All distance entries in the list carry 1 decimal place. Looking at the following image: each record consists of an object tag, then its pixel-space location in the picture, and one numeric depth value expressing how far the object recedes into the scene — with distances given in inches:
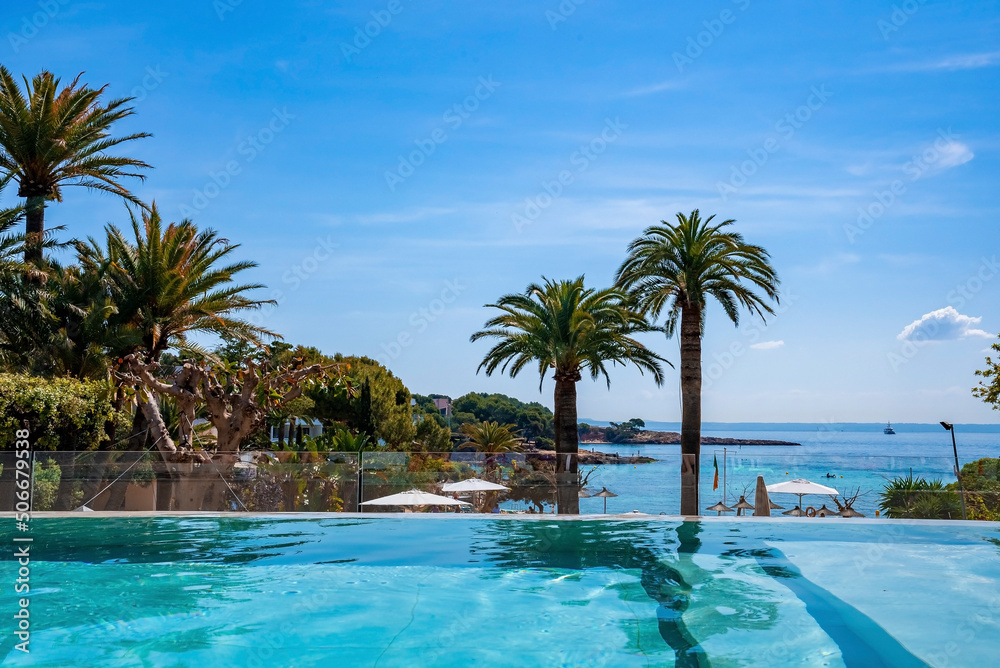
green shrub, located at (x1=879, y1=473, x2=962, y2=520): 656.4
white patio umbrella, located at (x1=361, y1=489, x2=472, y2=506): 692.1
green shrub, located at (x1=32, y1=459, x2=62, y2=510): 661.9
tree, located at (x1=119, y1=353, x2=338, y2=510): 811.4
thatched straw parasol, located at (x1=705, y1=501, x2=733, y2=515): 816.3
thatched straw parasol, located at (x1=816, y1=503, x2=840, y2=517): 794.8
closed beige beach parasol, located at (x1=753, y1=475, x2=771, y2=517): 711.7
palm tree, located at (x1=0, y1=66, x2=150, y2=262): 929.5
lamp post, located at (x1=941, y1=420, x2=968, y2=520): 656.4
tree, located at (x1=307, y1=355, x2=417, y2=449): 2080.5
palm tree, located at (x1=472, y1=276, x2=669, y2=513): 998.4
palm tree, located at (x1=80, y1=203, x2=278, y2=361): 948.0
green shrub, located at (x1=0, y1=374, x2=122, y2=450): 788.1
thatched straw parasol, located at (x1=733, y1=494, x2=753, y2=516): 769.6
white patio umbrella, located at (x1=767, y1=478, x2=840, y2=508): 772.0
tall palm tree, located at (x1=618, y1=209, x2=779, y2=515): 904.9
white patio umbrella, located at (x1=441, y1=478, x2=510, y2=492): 700.7
